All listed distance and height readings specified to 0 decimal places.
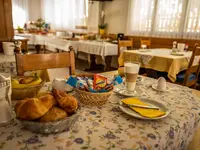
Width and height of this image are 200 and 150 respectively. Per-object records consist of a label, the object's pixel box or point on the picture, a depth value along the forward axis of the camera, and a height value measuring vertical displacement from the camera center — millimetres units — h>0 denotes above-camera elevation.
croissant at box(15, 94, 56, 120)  468 -195
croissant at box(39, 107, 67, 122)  479 -218
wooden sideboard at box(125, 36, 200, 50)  3264 -58
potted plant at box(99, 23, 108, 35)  4719 +244
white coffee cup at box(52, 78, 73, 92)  792 -221
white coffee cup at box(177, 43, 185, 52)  2545 -109
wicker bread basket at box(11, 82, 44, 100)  687 -225
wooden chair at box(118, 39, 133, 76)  2607 -117
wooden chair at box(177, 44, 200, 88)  1944 -435
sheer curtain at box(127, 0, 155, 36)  3823 +486
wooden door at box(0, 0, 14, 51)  2112 +166
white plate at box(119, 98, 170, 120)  596 -260
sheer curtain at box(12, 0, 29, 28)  7360 +962
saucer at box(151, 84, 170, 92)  917 -260
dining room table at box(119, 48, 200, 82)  1981 -257
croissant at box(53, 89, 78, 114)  515 -194
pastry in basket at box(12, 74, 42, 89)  701 -192
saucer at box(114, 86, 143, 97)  815 -258
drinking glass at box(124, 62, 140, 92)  820 -170
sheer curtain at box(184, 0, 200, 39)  3111 +351
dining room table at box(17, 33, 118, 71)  3354 -202
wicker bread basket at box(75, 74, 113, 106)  665 -231
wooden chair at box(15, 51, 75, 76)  1084 -171
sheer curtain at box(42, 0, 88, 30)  5680 +838
